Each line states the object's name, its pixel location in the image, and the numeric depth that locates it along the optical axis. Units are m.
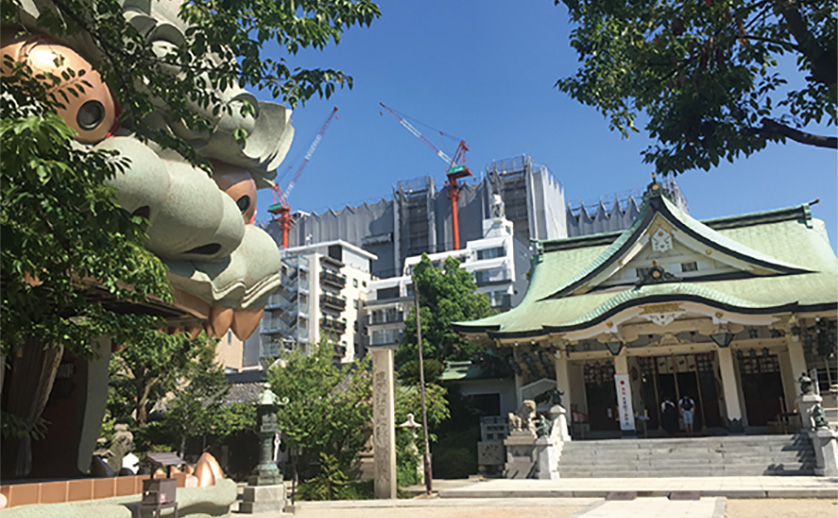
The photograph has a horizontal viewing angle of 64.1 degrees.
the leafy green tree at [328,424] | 20.80
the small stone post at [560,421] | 24.83
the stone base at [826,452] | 19.59
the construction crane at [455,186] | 89.12
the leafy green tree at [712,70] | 7.27
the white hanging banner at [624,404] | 25.41
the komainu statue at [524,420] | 24.34
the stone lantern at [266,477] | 17.75
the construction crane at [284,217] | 100.62
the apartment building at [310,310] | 74.50
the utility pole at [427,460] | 20.39
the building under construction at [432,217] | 89.25
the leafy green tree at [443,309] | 38.84
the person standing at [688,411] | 26.52
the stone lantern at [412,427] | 22.41
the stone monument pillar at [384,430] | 19.16
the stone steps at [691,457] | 21.34
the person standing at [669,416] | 27.70
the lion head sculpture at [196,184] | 11.09
